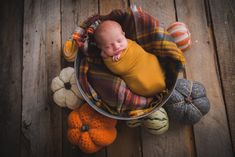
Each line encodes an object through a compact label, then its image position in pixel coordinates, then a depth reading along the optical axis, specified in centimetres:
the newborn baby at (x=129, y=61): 104
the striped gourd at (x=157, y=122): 114
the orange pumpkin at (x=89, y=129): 109
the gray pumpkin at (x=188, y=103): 113
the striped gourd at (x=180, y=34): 121
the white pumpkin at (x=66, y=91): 120
